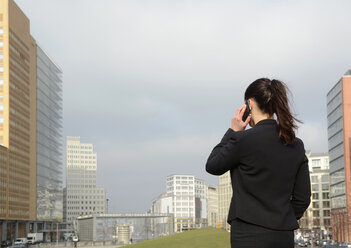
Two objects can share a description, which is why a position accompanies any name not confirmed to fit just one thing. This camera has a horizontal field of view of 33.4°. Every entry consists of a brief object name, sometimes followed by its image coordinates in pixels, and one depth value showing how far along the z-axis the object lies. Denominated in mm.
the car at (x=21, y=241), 107750
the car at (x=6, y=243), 111550
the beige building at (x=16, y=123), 115562
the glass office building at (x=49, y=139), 147875
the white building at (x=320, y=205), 143375
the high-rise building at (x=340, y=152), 98812
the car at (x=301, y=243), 83812
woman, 2947
